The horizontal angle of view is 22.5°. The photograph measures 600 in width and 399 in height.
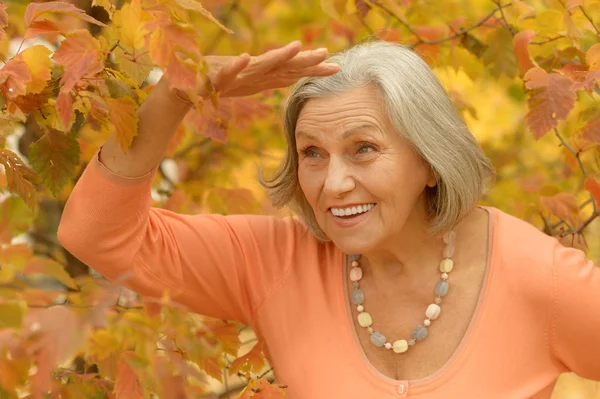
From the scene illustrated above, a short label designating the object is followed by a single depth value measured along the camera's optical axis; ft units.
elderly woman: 5.32
